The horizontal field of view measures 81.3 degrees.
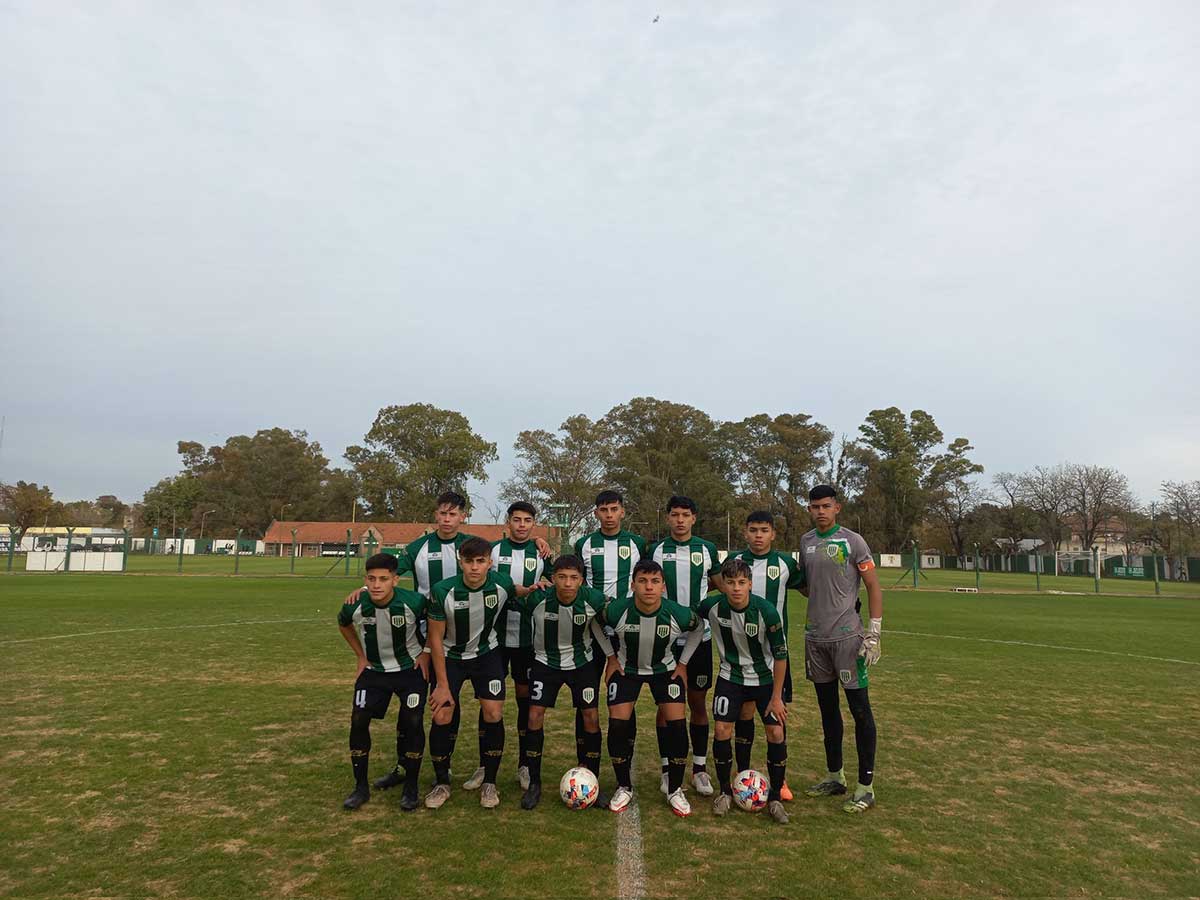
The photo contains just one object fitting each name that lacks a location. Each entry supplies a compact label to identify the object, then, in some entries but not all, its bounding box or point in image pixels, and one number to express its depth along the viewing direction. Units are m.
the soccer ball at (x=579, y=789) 4.79
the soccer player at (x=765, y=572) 5.18
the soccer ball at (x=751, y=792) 4.77
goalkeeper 5.11
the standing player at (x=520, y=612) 5.21
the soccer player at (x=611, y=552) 5.59
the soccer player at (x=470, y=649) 4.98
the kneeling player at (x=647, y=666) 4.92
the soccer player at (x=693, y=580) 5.38
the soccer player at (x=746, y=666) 4.88
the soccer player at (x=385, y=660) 4.86
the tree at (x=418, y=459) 62.09
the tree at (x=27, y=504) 63.94
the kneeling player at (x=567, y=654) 5.03
